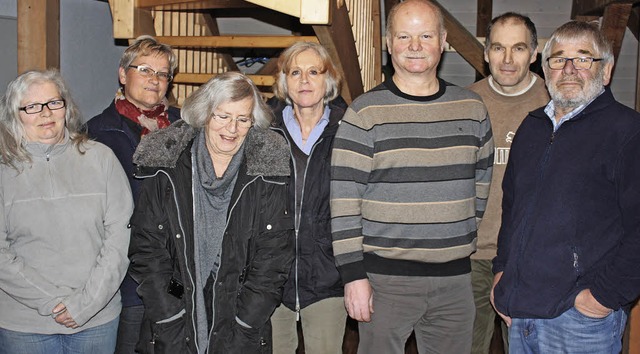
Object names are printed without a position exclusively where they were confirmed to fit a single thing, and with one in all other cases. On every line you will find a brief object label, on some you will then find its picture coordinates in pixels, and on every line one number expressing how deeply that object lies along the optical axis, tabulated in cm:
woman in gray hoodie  234
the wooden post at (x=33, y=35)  369
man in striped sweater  236
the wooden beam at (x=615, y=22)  467
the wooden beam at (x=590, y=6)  463
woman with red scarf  260
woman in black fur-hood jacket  231
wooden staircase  332
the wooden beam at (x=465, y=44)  516
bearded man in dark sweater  204
